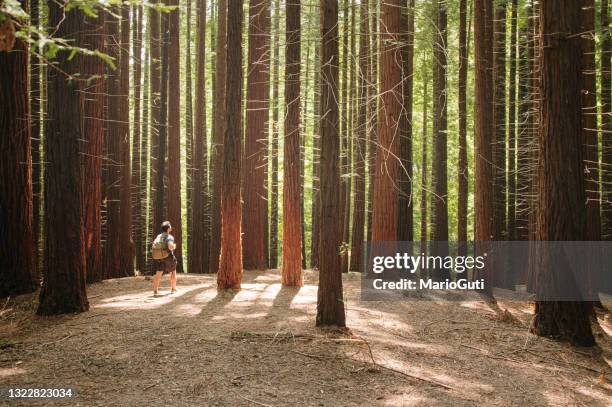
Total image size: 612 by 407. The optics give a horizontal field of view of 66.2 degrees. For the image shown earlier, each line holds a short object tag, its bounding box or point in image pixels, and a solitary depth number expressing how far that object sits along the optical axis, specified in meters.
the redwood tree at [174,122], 17.23
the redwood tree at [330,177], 7.28
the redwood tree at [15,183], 10.09
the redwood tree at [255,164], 15.30
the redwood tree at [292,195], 11.27
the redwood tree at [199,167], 18.66
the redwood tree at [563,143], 8.15
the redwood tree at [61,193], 8.38
